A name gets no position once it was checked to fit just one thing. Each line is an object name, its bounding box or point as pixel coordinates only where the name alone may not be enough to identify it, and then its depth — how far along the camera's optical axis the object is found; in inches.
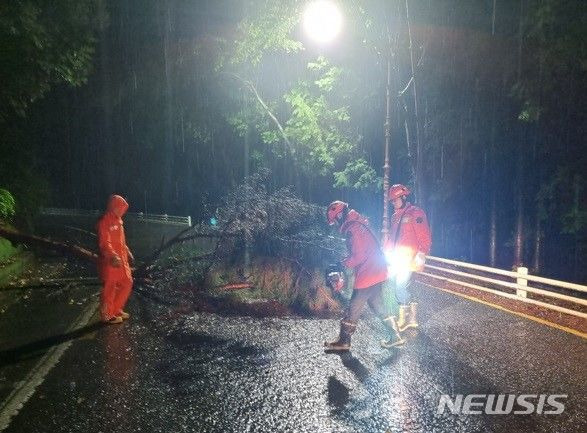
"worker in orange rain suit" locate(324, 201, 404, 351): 238.2
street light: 508.1
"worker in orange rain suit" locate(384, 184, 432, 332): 263.9
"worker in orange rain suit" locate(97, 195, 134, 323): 288.7
